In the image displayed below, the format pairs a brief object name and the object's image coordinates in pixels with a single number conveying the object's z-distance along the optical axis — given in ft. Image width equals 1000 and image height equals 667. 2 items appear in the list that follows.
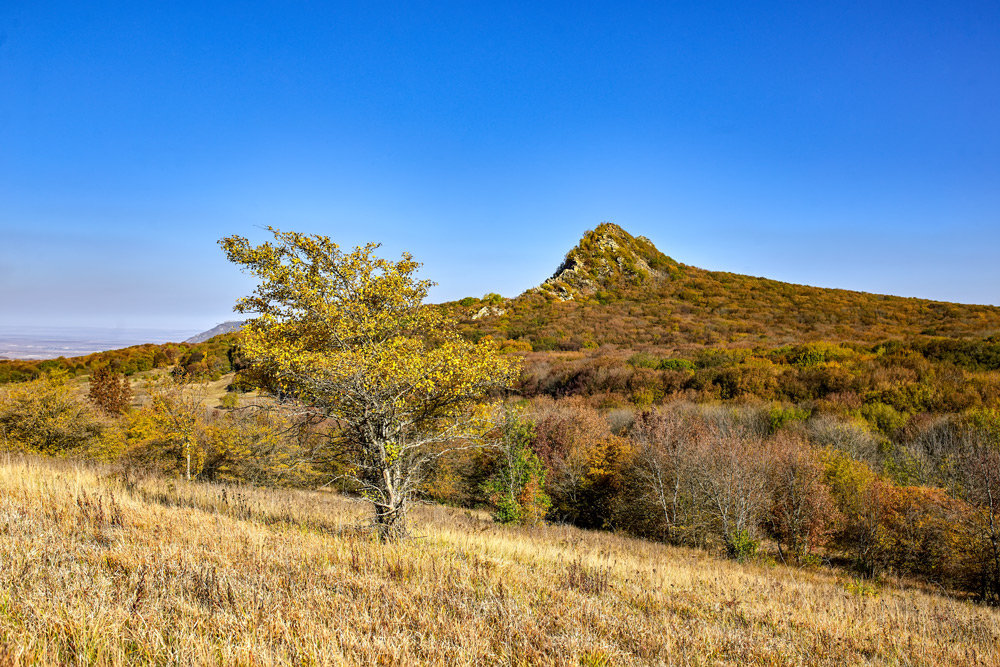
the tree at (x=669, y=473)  70.95
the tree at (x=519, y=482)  73.20
